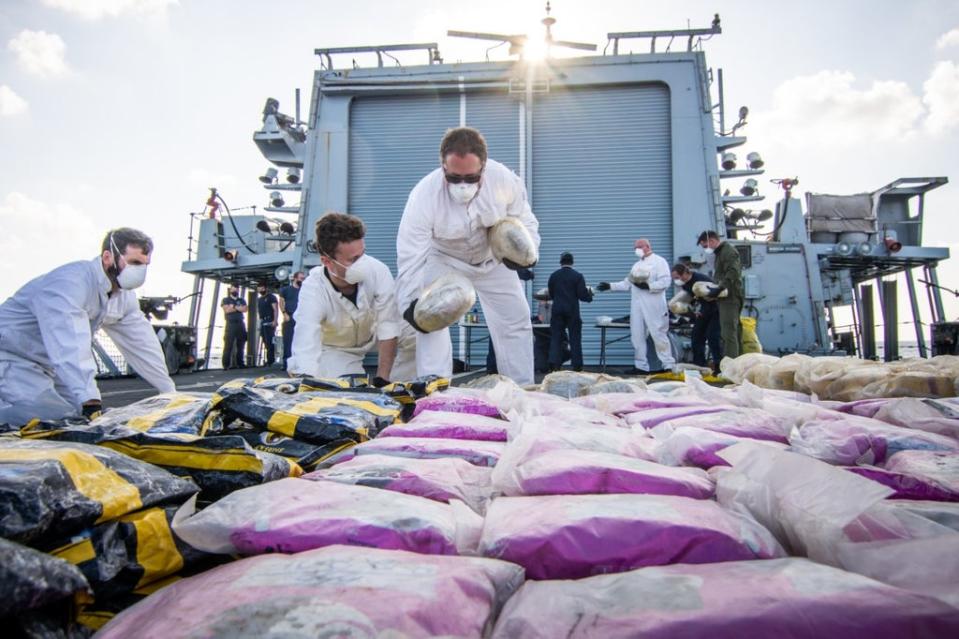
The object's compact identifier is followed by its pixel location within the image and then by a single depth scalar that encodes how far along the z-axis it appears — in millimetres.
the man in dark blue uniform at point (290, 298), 8562
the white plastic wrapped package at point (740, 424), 1524
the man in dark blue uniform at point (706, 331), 6766
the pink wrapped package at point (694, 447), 1255
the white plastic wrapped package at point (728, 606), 541
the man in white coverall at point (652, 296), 7633
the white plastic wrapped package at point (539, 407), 1755
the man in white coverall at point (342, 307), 3308
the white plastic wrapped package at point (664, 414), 1781
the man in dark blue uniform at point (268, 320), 11434
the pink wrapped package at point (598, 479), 1008
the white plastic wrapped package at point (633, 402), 2012
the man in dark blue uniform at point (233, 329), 10930
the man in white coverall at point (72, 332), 2426
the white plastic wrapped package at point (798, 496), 752
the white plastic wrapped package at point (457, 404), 1989
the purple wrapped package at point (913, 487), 950
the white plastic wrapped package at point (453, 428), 1600
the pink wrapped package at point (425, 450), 1358
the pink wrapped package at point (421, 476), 1045
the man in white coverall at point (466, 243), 3320
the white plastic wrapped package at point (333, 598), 570
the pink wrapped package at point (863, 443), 1297
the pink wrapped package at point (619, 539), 756
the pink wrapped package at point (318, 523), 784
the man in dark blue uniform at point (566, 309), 6836
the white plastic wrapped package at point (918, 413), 1486
